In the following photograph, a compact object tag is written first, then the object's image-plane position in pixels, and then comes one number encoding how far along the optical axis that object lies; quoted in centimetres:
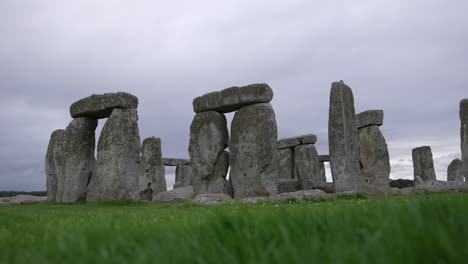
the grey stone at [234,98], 1577
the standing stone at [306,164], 2326
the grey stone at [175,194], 1967
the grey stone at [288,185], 2061
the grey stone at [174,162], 3136
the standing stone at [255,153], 1535
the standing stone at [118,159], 1483
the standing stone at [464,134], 1547
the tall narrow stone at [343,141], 1548
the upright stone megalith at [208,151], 1695
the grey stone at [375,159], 1969
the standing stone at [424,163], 2622
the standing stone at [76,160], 1631
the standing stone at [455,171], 2823
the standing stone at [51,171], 1930
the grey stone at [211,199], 1159
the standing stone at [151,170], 2442
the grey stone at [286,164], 2617
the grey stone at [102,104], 1523
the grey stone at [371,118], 2044
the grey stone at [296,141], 2533
